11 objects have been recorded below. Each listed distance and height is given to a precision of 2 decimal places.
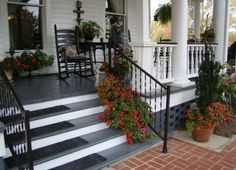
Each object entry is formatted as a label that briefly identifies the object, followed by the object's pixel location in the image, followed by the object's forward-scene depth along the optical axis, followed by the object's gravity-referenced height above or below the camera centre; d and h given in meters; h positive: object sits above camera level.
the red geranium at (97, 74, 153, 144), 3.22 -0.76
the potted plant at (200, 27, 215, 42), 5.34 +0.26
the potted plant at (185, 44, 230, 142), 3.56 -0.82
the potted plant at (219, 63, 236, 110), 4.13 -0.61
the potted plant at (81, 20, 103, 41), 5.56 +0.41
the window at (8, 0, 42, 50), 4.88 +0.52
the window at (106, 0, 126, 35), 6.58 +0.89
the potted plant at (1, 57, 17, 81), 4.35 -0.24
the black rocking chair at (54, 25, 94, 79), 4.62 +0.00
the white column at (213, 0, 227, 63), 5.13 +0.44
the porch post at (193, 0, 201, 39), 8.58 +0.91
